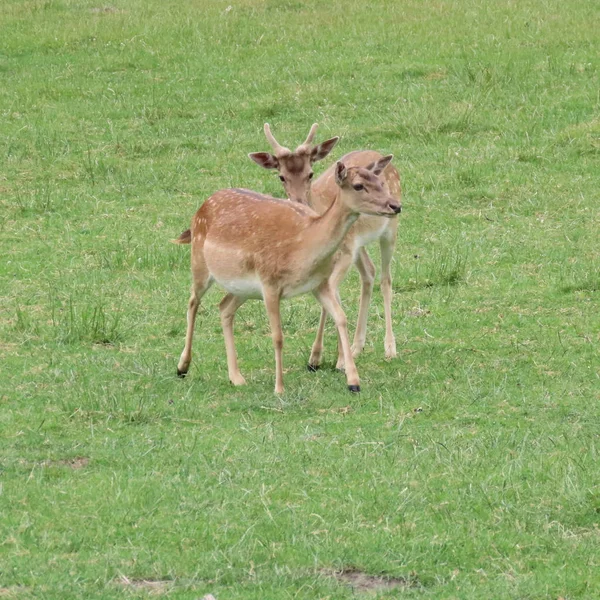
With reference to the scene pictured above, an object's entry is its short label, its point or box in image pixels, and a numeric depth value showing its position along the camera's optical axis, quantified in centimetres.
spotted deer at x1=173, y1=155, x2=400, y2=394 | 1706
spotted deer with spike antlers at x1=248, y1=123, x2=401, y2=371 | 1972
